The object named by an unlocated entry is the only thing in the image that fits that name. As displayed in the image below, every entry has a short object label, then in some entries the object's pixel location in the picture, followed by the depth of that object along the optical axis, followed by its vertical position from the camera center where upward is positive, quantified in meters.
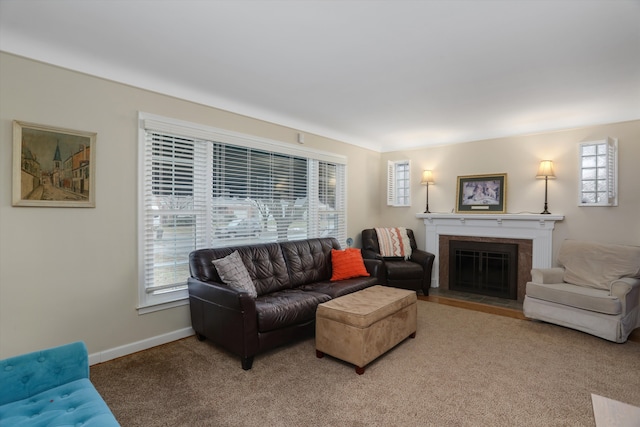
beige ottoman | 2.62 -0.98
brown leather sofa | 2.72 -0.85
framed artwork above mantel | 4.87 +0.28
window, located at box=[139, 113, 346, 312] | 3.12 +0.15
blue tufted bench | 1.44 -0.92
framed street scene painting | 2.41 +0.31
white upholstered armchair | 3.24 -0.82
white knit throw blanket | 5.24 -0.51
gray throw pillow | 3.07 -0.62
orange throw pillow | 4.10 -0.70
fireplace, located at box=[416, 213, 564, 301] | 4.46 -0.33
